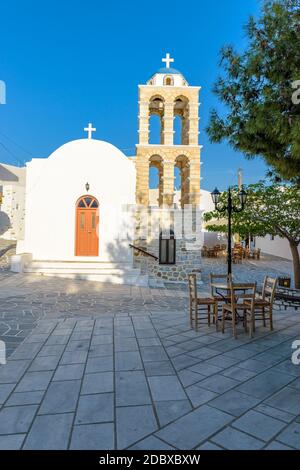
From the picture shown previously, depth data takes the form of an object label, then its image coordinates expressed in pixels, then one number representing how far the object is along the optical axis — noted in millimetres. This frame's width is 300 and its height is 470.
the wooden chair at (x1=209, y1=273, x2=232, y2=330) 5488
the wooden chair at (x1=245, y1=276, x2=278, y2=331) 5328
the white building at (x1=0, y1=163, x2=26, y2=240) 21656
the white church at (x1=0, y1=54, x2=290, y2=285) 12523
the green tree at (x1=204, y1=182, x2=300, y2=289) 10852
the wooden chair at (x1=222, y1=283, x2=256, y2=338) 4949
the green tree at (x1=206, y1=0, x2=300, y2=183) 3936
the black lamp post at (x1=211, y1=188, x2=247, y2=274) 9041
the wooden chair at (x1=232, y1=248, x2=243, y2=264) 20938
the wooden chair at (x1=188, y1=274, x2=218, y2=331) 5375
